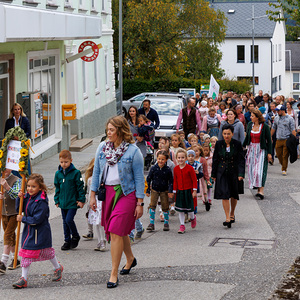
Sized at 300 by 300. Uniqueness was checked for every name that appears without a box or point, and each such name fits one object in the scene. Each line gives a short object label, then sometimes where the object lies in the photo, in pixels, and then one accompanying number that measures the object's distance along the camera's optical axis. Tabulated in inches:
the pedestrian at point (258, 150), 575.2
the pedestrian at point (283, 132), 743.1
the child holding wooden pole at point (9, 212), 346.9
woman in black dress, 456.4
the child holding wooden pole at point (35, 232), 310.0
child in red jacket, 440.8
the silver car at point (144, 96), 1074.1
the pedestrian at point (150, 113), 703.7
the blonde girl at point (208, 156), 546.0
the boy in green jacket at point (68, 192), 378.6
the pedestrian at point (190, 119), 781.9
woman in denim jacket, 307.6
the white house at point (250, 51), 2869.1
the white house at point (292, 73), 3533.5
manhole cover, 398.3
